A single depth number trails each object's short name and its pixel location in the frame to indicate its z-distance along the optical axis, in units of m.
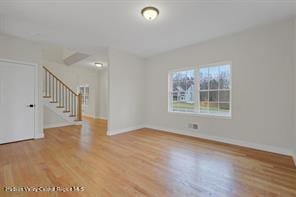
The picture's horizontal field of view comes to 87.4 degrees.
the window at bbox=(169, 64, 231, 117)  4.05
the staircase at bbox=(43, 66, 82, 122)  6.12
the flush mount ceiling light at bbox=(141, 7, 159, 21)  2.68
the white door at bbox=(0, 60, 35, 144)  3.81
